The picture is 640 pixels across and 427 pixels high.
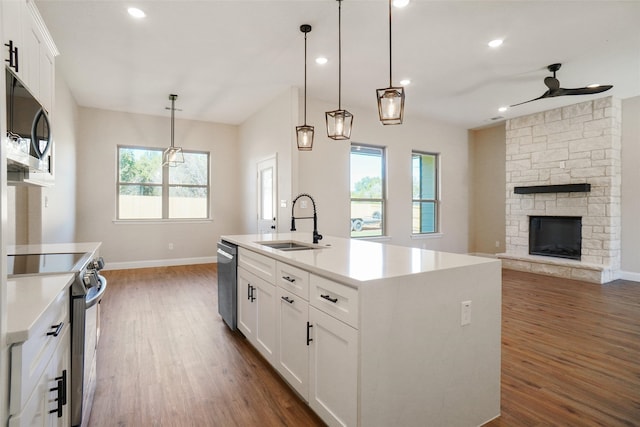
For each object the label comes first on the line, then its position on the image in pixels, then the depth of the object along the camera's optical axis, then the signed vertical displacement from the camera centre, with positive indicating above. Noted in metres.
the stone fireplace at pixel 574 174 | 5.24 +0.64
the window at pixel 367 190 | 6.01 +0.37
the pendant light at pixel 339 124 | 2.70 +0.71
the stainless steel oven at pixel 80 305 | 1.59 -0.48
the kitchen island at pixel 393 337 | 1.44 -0.62
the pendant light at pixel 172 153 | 5.25 +0.90
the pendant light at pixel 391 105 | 2.18 +0.70
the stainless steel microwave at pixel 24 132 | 1.56 +0.41
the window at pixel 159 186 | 6.33 +0.47
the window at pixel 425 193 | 6.87 +0.37
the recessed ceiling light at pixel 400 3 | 2.81 +1.78
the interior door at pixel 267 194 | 5.46 +0.27
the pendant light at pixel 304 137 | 3.09 +0.69
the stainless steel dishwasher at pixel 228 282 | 3.02 -0.69
